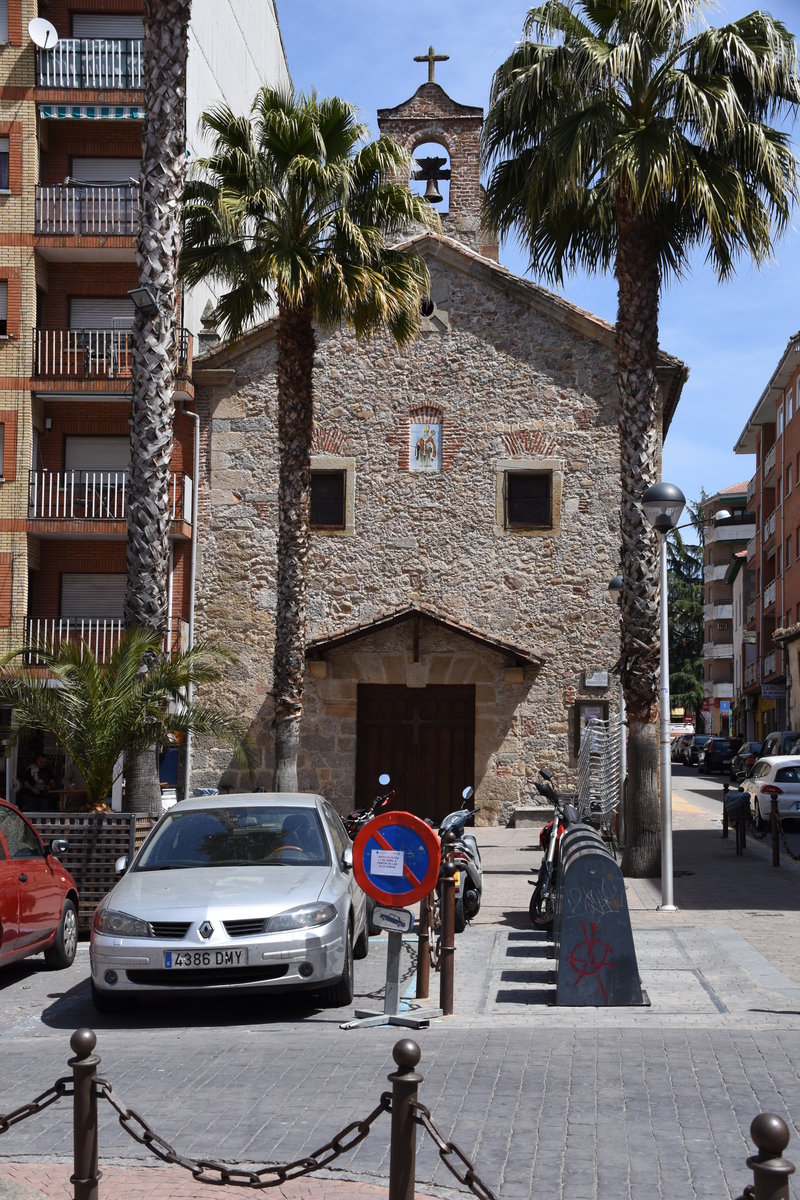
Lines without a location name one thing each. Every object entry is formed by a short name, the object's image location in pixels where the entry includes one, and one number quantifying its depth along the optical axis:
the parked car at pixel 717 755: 56.53
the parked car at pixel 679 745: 70.95
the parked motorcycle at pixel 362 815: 16.52
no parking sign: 8.70
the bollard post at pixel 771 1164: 3.26
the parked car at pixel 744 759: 43.09
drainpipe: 25.88
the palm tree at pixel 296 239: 20.11
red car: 10.24
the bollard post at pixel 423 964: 9.85
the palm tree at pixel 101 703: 13.75
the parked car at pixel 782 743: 36.22
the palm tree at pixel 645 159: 17.22
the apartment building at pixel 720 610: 91.19
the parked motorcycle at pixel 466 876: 13.25
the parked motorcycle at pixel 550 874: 12.12
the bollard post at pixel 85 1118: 4.46
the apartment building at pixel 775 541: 51.56
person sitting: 21.36
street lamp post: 14.27
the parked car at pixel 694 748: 63.75
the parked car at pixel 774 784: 26.20
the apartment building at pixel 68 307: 28.27
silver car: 8.83
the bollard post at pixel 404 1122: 4.07
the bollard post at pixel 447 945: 9.17
